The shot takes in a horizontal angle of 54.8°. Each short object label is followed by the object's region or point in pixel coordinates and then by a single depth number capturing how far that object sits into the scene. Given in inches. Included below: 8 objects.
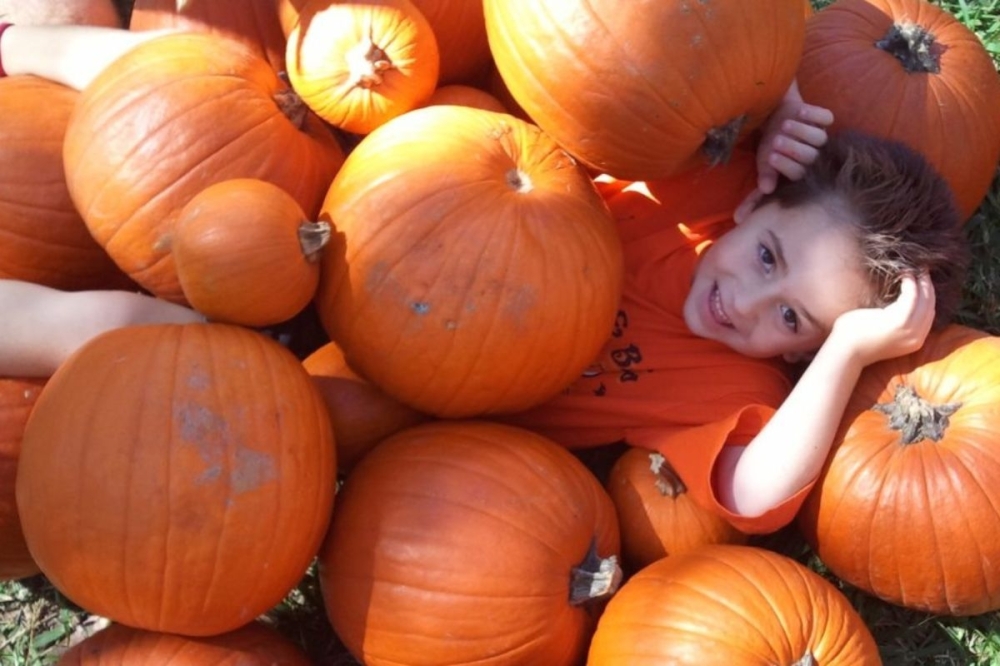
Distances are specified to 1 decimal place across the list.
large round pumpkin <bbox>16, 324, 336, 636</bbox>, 69.7
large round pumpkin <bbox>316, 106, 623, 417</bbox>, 77.3
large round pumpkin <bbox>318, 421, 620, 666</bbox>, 77.4
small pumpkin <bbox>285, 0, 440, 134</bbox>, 83.0
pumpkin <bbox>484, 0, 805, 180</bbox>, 75.3
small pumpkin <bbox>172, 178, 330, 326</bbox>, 74.1
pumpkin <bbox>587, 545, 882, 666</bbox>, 75.9
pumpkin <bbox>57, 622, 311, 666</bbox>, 77.0
